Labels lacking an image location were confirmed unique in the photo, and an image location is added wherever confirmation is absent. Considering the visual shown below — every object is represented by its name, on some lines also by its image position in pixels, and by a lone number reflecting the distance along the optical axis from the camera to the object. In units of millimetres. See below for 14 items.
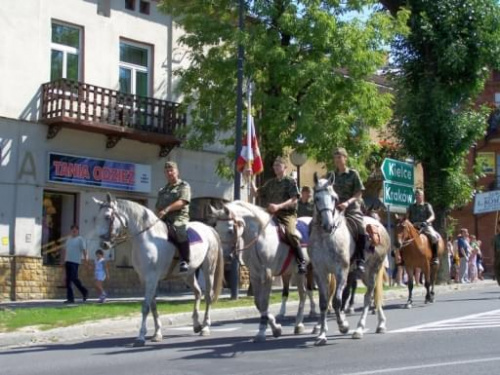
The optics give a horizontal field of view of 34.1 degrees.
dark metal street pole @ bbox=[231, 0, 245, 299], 20438
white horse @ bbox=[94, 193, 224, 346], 12242
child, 22734
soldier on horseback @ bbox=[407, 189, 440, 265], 19317
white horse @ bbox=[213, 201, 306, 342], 11719
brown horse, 18422
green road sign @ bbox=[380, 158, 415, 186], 23406
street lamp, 23500
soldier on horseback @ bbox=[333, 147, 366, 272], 12383
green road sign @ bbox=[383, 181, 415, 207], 23422
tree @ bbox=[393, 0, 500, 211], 28500
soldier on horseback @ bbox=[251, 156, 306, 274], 12766
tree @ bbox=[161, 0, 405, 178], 22281
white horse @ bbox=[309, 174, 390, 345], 11289
